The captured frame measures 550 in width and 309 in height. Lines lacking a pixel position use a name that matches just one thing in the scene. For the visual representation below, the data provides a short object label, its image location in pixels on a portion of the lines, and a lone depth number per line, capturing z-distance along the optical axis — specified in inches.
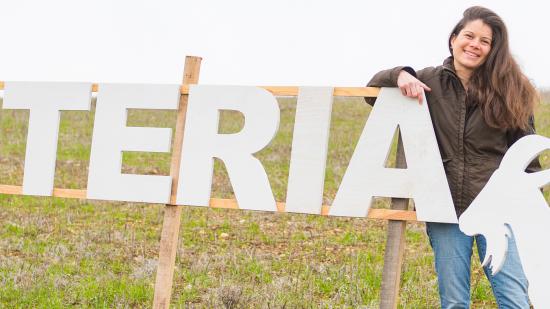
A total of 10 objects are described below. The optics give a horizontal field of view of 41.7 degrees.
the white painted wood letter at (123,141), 212.1
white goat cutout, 165.6
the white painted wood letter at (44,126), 223.0
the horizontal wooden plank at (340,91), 191.9
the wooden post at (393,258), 188.7
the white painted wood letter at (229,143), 203.6
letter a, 181.8
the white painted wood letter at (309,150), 197.3
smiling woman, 168.2
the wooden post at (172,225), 209.0
